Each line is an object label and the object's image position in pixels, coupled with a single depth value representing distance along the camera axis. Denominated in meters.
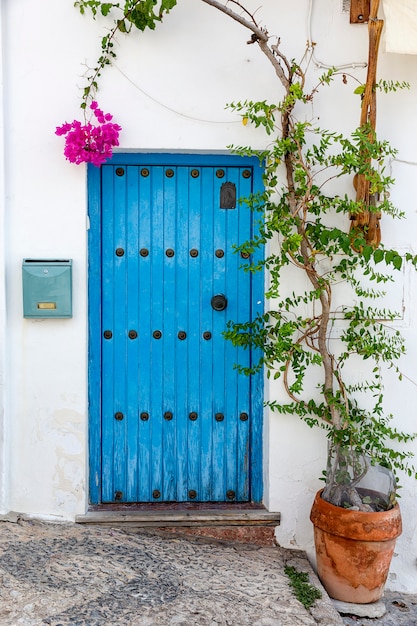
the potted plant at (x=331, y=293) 3.68
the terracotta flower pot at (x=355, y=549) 3.64
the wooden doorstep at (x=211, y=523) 4.05
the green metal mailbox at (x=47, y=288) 3.90
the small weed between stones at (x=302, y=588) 3.48
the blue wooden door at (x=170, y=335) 4.12
